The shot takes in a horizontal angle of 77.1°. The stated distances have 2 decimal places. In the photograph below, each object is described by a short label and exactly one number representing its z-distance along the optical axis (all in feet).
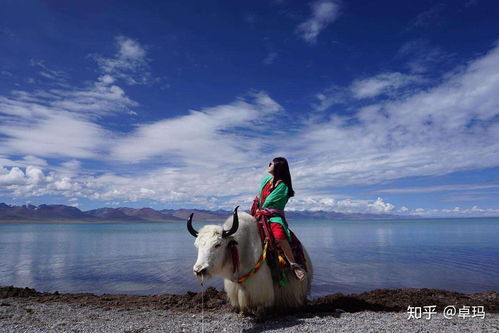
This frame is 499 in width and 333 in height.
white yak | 12.73
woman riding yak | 15.12
